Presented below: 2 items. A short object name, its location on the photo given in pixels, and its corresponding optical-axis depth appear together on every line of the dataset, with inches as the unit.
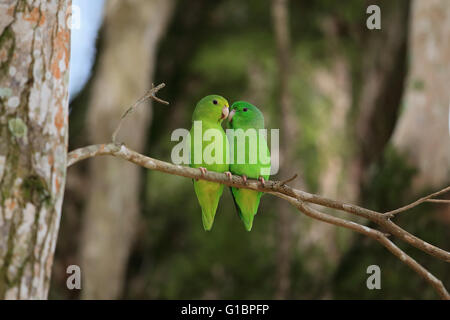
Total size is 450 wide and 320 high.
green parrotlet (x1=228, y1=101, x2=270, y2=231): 130.2
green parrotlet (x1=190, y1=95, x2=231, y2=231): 127.1
